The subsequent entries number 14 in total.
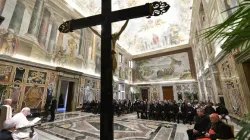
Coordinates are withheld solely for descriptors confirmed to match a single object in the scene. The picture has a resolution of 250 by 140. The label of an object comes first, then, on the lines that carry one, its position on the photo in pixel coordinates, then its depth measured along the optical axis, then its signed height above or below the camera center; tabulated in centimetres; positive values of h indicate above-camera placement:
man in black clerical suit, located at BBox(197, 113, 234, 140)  261 -82
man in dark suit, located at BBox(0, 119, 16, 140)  200 -56
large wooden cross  133 +92
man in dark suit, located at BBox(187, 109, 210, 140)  333 -94
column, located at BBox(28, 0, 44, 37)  863 +561
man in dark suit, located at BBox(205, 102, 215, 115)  551 -77
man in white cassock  265 -67
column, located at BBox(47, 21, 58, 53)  982 +470
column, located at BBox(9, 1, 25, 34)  762 +500
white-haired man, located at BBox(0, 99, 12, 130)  381 -50
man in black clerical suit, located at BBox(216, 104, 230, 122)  554 -84
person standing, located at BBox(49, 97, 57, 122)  730 -83
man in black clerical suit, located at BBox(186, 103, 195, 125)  728 -118
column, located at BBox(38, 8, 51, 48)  922 +522
